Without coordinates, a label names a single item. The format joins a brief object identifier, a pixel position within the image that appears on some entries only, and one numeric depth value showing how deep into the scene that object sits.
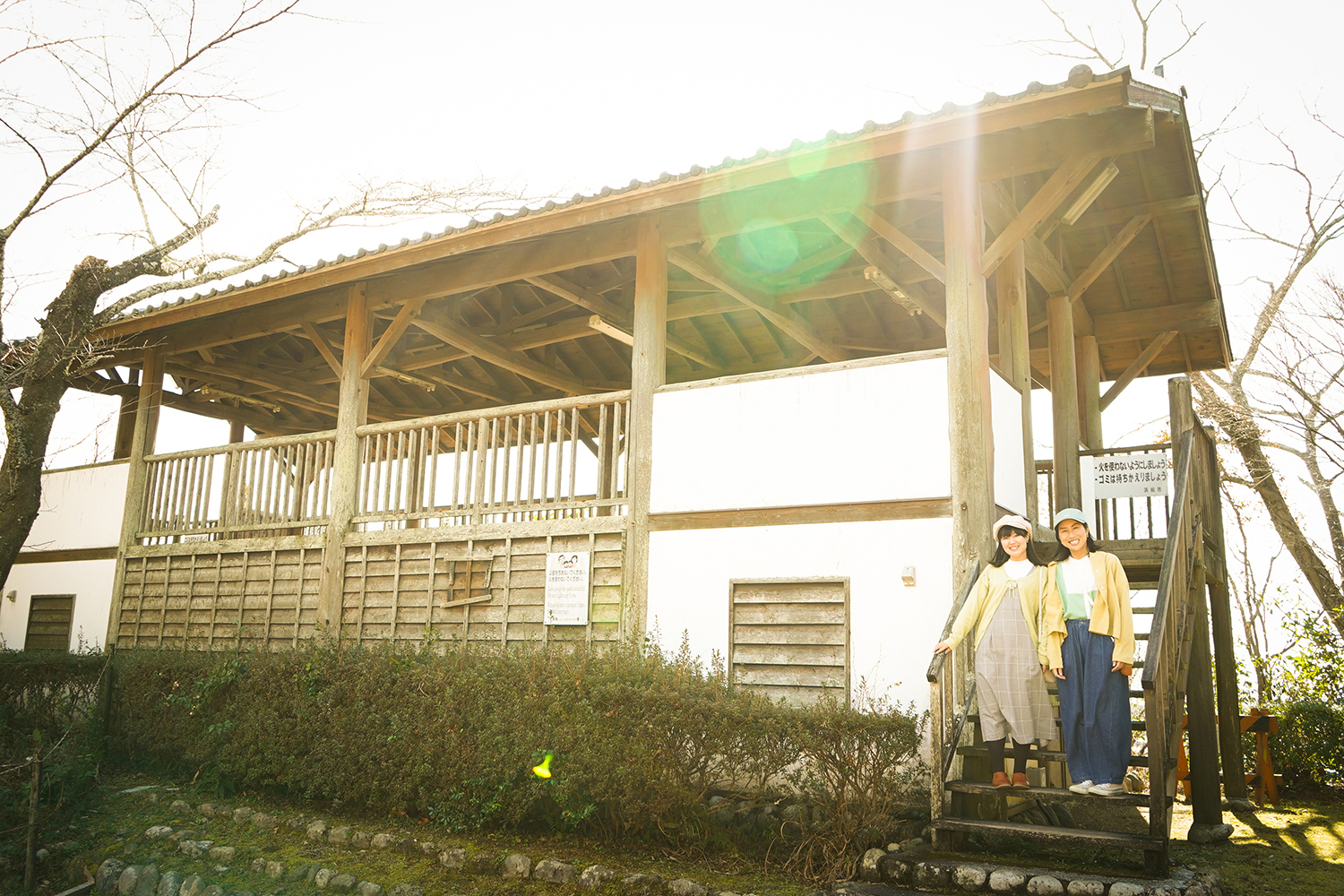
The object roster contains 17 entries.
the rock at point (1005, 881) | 5.75
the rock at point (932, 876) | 6.00
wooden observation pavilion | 8.16
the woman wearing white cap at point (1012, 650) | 6.68
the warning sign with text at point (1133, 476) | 9.80
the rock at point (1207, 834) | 8.57
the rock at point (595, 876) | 6.52
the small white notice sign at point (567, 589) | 9.89
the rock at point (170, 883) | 7.27
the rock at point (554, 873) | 6.65
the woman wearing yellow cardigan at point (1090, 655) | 6.26
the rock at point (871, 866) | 6.29
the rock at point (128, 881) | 7.46
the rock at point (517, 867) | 6.79
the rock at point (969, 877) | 5.88
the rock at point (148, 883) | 7.39
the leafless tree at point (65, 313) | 10.61
